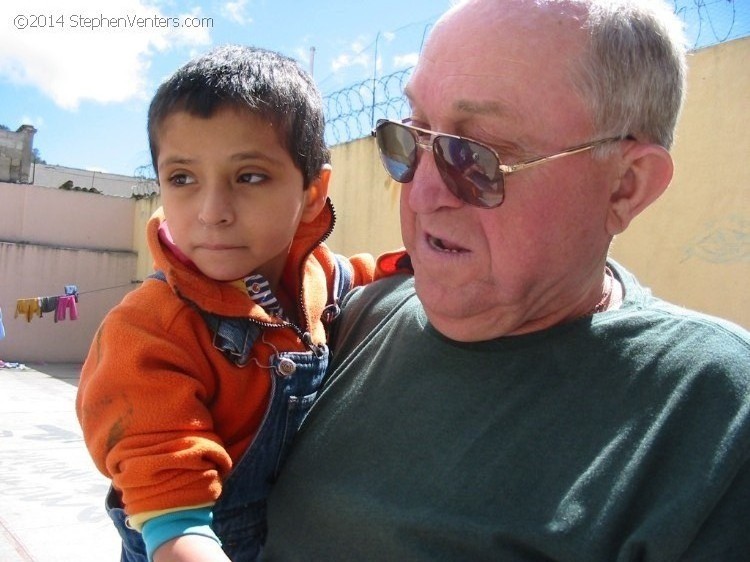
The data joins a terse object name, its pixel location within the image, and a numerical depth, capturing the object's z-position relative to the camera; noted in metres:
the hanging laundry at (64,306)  16.28
